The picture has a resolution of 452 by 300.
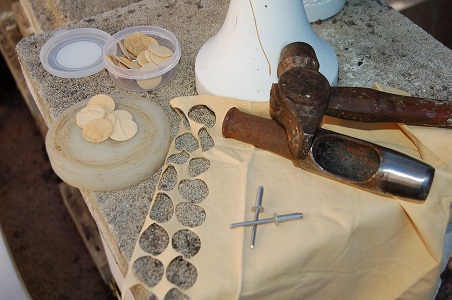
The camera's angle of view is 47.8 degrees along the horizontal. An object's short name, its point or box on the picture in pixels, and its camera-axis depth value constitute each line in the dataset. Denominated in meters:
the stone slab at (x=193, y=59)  0.34
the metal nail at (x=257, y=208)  0.30
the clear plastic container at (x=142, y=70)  0.40
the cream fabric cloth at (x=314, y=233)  0.29
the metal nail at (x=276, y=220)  0.30
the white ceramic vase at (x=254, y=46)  0.36
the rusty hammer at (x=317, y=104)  0.30
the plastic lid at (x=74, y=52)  0.42
